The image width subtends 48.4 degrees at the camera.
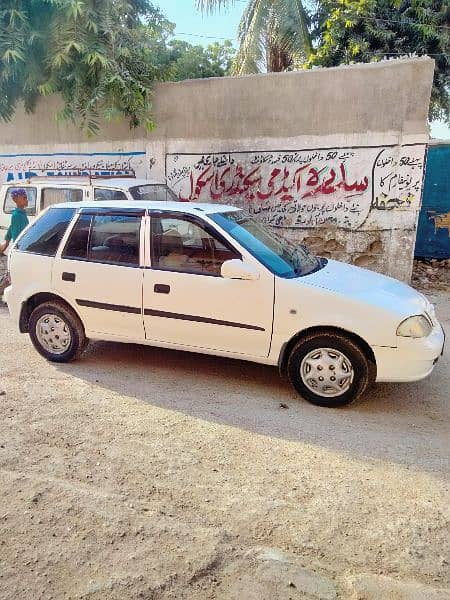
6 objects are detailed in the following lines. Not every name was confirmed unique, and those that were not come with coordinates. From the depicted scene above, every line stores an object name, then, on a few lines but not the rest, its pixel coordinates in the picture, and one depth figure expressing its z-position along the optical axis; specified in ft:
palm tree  44.06
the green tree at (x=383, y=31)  42.98
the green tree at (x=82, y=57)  28.53
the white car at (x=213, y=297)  12.69
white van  24.27
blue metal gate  31.58
